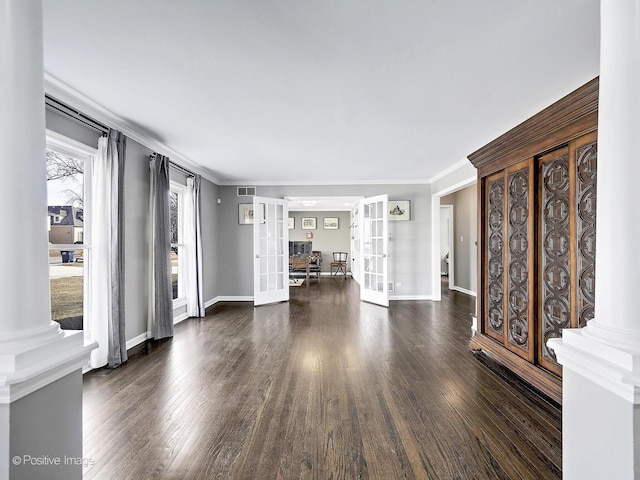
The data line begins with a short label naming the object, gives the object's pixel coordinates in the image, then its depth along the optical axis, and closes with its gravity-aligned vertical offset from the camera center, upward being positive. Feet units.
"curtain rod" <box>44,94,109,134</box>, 7.83 +3.35
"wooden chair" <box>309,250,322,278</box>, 31.48 -2.65
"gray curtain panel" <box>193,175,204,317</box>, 15.94 -0.56
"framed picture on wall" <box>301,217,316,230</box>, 36.27 +1.51
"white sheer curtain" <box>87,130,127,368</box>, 9.58 -0.69
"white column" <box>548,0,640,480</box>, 3.26 -0.51
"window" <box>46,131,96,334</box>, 8.70 +0.36
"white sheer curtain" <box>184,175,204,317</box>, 15.83 -0.65
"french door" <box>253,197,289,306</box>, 18.58 -0.90
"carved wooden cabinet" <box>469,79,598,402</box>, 6.71 +0.00
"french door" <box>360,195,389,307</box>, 18.43 -0.86
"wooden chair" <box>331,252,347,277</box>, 33.65 -2.89
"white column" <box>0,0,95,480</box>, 3.33 -0.35
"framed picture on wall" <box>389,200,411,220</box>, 20.22 +1.64
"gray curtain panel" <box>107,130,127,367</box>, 9.71 -0.77
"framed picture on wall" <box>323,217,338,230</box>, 36.27 +1.50
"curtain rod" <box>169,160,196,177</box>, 14.12 +3.21
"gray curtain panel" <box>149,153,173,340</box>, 12.09 -0.55
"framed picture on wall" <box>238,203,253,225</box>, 20.13 +1.45
